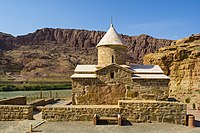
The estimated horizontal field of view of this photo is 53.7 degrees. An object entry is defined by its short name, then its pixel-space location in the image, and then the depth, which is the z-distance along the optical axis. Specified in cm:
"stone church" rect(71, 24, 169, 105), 1318
